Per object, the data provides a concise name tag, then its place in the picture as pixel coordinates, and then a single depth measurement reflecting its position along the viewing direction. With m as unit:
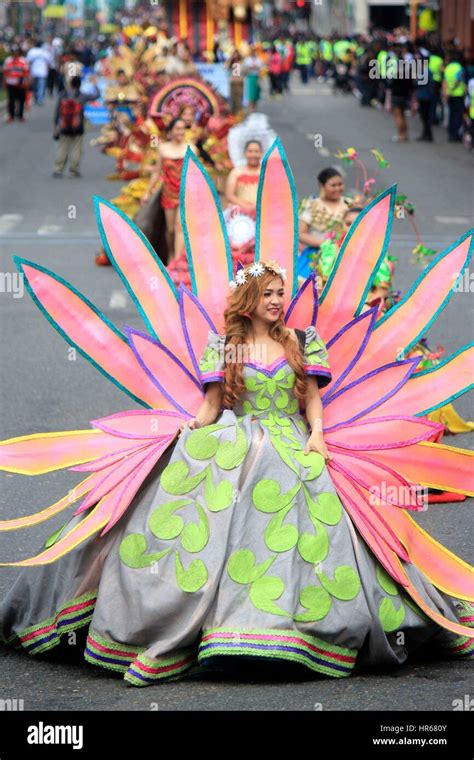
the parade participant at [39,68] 43.34
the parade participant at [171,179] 15.02
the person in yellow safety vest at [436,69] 29.56
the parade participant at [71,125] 23.50
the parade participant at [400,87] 28.47
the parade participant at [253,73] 35.88
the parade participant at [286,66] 46.03
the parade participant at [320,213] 10.69
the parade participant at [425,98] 28.48
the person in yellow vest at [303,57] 53.00
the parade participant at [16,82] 34.62
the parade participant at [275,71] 45.44
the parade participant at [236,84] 33.44
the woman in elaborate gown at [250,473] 5.27
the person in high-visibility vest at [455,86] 26.66
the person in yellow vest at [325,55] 51.19
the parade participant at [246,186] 13.37
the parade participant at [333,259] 9.14
